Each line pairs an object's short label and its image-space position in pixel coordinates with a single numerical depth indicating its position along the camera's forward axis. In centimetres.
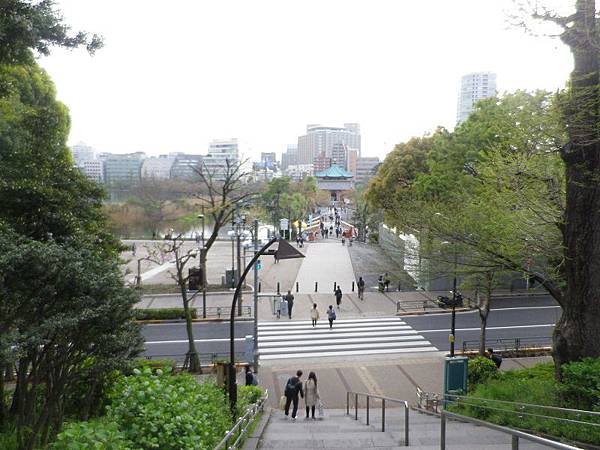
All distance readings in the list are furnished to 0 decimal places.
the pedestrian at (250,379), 1382
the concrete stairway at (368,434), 616
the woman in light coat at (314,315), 2148
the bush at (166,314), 2234
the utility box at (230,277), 2798
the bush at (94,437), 429
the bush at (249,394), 1130
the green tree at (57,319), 681
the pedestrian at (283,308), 2336
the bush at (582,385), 734
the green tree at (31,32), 881
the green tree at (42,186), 911
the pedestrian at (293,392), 1123
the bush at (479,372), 1315
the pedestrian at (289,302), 2289
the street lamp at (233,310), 959
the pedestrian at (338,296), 2467
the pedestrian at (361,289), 2625
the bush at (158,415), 507
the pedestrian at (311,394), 1138
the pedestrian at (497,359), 1553
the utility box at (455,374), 1257
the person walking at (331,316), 2097
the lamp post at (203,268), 2238
